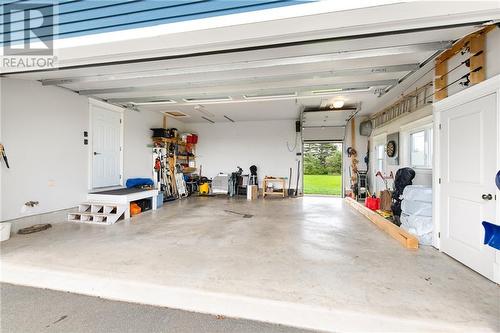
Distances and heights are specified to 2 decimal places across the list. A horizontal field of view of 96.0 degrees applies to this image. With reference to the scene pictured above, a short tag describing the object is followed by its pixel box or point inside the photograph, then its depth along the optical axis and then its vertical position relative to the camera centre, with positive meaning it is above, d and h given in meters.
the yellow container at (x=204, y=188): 8.35 -0.85
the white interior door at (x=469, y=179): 2.35 -0.15
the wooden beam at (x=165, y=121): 7.62 +1.51
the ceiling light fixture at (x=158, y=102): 5.46 +1.56
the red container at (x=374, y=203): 5.59 -0.94
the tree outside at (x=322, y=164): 15.30 +0.11
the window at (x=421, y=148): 4.64 +0.39
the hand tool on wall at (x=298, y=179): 8.32 -0.50
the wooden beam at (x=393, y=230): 3.09 -1.02
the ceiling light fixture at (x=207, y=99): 5.18 +1.55
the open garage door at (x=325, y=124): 6.64 +1.50
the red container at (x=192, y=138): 8.56 +1.03
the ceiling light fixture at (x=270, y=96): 4.79 +1.52
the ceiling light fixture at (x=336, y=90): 4.44 +1.52
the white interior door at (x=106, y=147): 5.14 +0.43
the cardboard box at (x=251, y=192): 7.73 -0.92
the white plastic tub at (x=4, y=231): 3.35 -1.00
